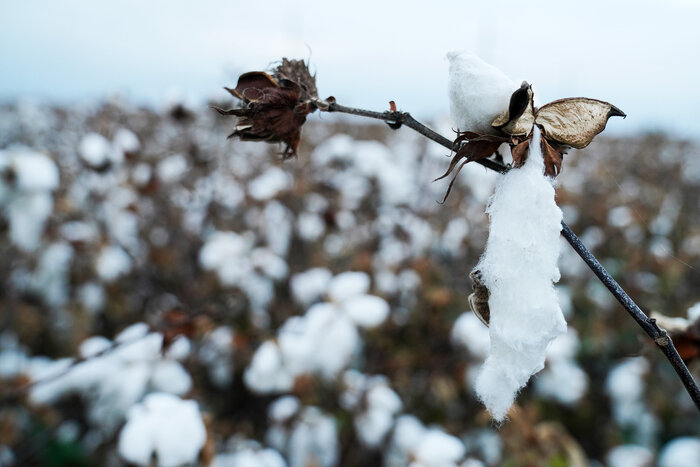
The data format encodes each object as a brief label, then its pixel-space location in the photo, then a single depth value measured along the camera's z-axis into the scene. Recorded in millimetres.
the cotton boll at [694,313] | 505
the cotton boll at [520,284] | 333
